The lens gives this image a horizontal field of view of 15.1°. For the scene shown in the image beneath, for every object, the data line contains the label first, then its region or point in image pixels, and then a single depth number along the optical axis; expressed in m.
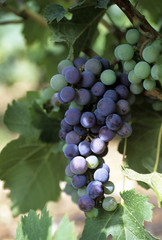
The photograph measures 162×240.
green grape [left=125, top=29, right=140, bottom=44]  0.62
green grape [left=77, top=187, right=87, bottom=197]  0.63
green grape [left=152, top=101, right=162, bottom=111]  0.69
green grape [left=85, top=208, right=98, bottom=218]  0.63
